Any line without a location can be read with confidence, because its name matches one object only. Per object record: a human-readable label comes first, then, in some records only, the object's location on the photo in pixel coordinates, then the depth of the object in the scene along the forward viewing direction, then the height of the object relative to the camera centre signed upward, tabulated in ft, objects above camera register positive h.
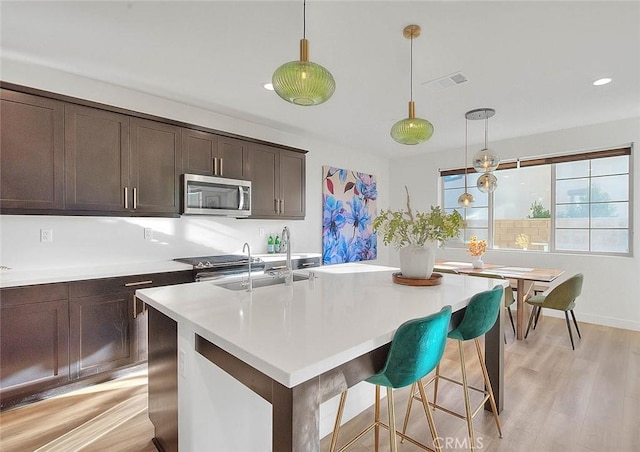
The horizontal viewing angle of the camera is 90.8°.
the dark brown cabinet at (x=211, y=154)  10.74 +2.48
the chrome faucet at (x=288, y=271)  6.72 -1.04
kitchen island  3.15 -1.34
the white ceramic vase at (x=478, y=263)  13.28 -1.70
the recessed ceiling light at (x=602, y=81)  9.29 +4.22
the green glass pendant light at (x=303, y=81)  4.71 +2.16
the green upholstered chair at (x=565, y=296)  10.89 -2.55
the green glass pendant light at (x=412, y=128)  6.97 +2.12
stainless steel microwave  10.57 +0.98
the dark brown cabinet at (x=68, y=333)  7.12 -2.72
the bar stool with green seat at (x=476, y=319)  5.60 -1.75
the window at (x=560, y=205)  13.41 +0.82
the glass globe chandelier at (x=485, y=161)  11.40 +2.23
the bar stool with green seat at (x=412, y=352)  3.94 -1.68
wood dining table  11.20 -1.93
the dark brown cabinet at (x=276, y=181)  12.66 +1.78
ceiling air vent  8.97 +4.17
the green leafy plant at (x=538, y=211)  15.16 +0.57
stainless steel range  9.91 -1.44
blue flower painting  16.51 +0.44
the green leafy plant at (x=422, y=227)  6.31 -0.08
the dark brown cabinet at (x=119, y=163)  8.51 +1.78
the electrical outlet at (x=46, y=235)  8.76 -0.33
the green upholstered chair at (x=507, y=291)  11.48 -2.52
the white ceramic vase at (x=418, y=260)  6.72 -0.79
